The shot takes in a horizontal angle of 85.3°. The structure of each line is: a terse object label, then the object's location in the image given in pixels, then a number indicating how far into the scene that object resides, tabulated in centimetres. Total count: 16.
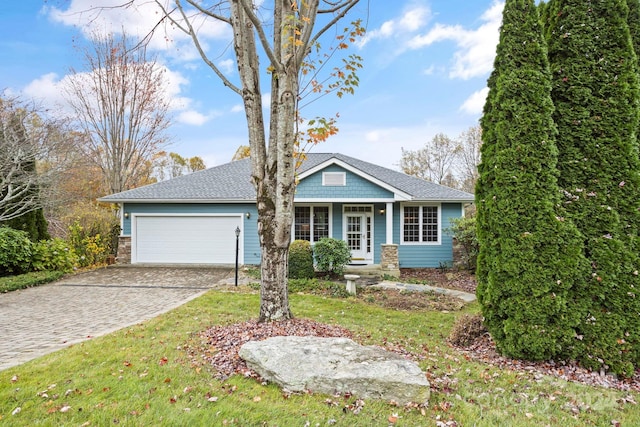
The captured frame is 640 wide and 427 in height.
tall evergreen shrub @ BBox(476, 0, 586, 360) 383
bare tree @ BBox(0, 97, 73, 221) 949
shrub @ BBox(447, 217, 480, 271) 1129
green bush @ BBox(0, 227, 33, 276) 917
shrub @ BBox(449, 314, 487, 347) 482
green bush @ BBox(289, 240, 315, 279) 977
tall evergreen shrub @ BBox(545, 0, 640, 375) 382
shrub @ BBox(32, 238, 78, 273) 1017
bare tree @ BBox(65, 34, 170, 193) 1725
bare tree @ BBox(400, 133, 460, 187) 2570
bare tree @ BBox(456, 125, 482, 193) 2369
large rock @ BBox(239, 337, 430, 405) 288
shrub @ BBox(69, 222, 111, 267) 1230
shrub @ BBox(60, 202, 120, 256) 1260
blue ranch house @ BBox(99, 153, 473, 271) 1281
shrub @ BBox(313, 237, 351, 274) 1038
